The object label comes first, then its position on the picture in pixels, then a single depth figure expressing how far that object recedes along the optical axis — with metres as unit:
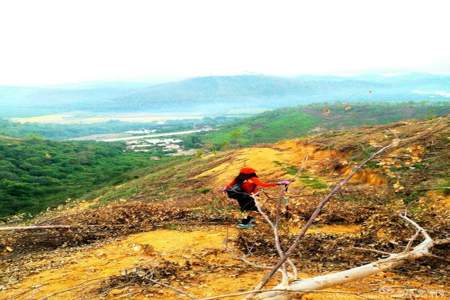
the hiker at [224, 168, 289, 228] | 9.42
